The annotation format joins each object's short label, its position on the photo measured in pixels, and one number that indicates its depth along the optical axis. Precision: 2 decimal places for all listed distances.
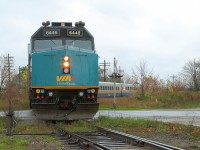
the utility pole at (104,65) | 87.44
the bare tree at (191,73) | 94.19
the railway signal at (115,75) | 38.17
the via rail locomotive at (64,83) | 14.93
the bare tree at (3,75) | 64.34
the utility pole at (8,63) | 71.55
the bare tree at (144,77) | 59.65
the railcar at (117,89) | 56.53
